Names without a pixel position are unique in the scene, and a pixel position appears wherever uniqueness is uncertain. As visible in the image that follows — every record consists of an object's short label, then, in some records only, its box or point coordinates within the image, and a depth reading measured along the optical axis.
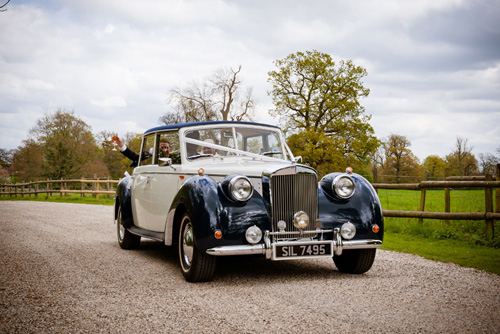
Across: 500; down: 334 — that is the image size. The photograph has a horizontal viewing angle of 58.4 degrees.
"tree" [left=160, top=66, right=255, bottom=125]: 38.84
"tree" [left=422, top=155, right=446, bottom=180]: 68.12
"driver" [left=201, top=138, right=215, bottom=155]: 6.54
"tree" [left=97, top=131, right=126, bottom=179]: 62.25
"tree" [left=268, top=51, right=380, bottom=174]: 34.06
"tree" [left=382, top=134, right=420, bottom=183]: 60.88
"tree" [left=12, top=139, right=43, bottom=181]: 46.94
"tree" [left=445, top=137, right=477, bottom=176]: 57.97
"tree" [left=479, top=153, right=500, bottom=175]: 34.97
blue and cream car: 5.02
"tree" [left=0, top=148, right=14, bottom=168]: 60.43
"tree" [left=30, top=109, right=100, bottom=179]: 40.06
